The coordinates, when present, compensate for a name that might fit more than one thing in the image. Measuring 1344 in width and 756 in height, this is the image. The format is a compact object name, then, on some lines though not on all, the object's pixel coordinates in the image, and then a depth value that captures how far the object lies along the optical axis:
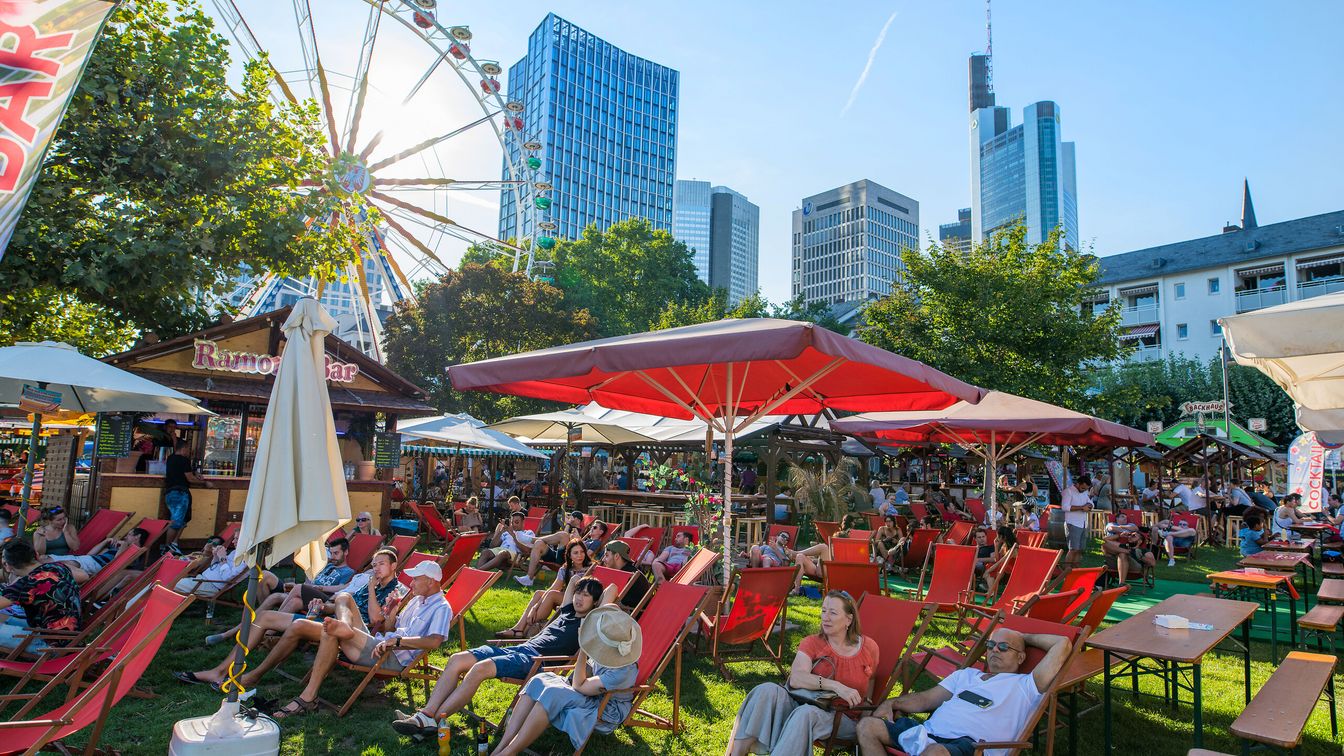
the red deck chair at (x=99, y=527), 8.11
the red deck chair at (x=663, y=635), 4.21
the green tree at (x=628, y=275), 39.62
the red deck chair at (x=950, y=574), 7.02
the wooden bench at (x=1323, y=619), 4.81
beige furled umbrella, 3.86
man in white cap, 4.57
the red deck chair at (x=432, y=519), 11.14
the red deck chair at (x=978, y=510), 14.20
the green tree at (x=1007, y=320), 18.73
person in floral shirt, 4.82
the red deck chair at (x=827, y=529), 9.69
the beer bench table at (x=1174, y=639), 3.47
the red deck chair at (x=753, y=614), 5.58
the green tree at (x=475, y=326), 21.94
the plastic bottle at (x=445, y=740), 3.89
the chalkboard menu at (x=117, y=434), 11.78
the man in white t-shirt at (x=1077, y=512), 10.20
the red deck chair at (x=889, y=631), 4.09
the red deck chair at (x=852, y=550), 7.80
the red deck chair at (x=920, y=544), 9.84
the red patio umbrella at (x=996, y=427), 8.91
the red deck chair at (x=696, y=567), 5.73
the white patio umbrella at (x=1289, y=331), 3.24
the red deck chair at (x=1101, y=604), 4.34
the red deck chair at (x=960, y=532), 9.63
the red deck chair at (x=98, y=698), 3.14
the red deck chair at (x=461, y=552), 6.91
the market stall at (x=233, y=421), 11.48
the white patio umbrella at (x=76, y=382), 7.11
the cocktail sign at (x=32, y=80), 3.48
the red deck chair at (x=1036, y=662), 3.20
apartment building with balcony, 38.94
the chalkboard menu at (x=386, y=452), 14.62
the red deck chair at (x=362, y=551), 7.44
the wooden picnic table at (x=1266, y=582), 5.77
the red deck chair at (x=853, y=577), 5.91
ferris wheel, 19.25
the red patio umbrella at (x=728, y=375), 4.69
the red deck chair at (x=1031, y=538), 8.66
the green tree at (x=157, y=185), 8.78
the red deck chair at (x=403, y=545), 6.95
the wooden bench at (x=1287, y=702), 2.77
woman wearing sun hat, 3.80
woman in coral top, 3.56
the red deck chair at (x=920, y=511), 13.18
